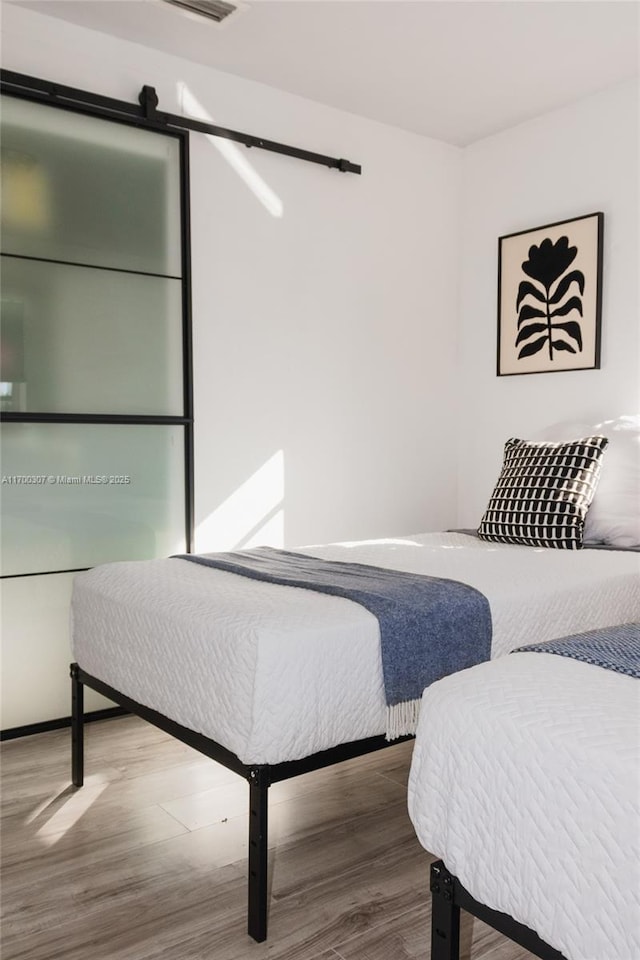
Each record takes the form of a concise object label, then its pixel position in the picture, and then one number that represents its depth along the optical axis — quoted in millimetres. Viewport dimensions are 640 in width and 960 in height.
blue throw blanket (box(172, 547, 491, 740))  1984
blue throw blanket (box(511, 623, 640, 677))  1401
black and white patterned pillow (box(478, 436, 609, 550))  2986
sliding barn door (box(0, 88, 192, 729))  2957
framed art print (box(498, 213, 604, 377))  3656
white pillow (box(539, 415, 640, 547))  3045
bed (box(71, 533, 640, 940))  1768
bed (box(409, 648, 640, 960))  1062
